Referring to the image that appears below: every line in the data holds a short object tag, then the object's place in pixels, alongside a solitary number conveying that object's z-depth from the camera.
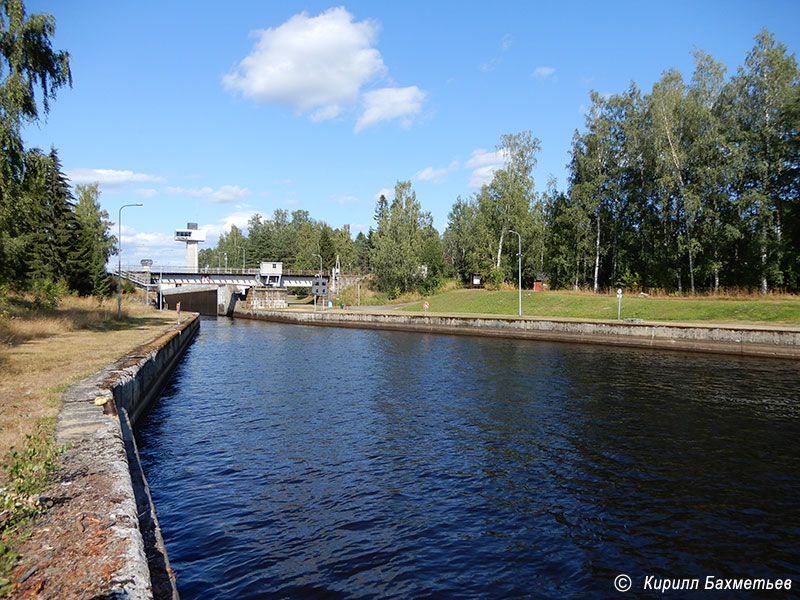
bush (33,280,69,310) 34.29
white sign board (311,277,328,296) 75.19
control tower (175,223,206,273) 120.06
